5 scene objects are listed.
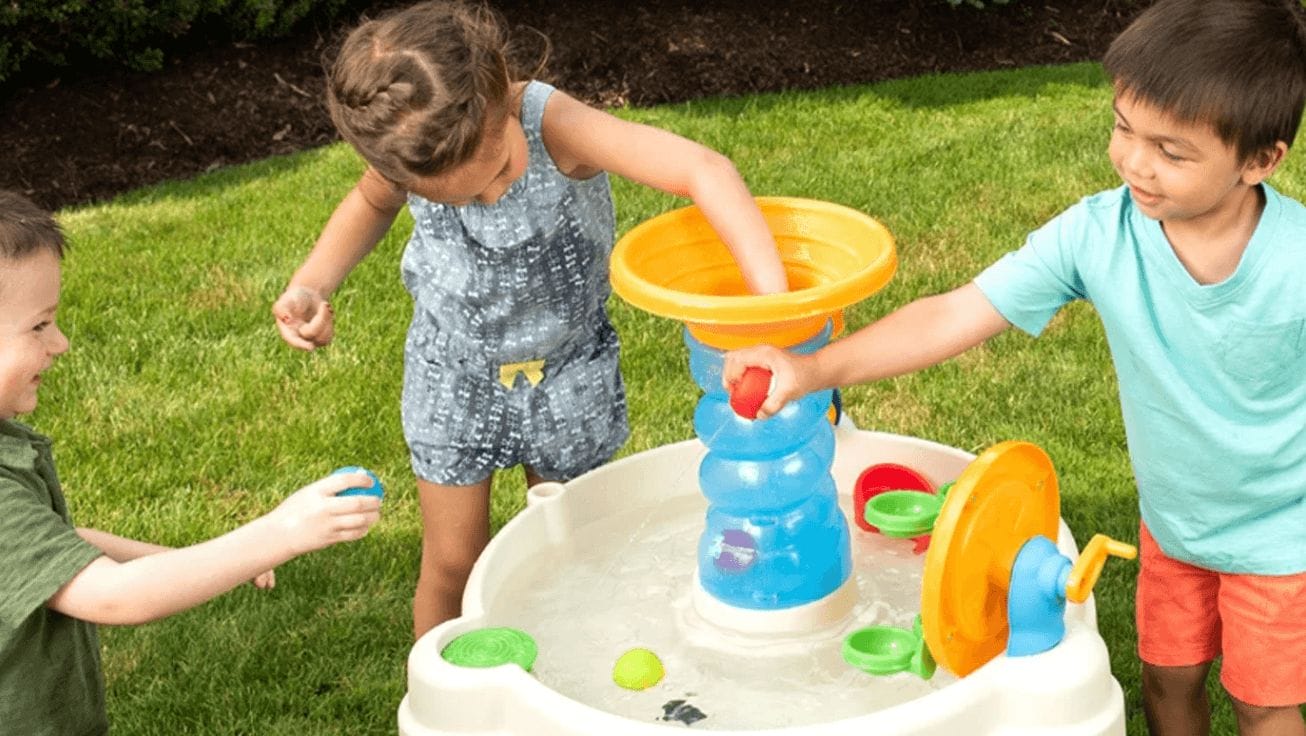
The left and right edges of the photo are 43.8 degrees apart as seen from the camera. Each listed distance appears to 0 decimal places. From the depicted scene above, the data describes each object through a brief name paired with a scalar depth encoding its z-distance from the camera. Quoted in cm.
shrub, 548
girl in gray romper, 218
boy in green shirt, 187
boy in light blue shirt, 193
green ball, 227
